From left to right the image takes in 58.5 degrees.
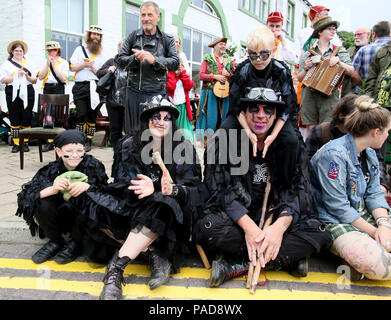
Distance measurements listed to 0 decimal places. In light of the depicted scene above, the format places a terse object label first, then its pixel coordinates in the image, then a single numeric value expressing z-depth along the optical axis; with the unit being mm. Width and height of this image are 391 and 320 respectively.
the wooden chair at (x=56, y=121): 4973
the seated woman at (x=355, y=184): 2408
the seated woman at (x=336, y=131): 2826
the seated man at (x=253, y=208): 2320
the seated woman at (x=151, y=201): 2225
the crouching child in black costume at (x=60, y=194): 2439
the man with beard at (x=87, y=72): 5883
